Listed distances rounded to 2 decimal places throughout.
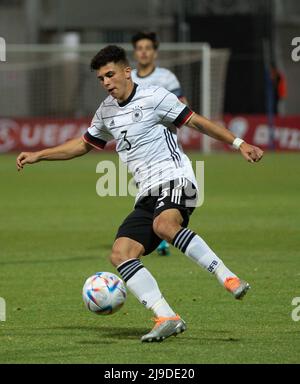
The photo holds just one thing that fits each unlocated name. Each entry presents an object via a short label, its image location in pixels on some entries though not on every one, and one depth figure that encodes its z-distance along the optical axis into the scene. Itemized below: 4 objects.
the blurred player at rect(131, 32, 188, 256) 24.94
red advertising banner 63.72
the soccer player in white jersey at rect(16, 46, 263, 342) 15.59
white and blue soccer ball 15.77
